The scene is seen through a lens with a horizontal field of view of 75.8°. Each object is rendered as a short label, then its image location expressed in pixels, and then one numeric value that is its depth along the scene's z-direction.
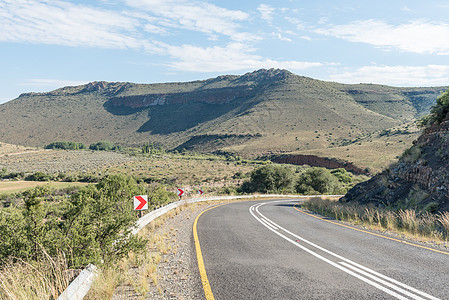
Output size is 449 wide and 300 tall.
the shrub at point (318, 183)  41.78
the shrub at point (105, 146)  114.12
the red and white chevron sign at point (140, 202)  11.27
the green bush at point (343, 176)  49.72
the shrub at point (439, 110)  18.45
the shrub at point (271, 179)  42.97
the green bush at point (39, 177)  49.72
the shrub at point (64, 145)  110.69
